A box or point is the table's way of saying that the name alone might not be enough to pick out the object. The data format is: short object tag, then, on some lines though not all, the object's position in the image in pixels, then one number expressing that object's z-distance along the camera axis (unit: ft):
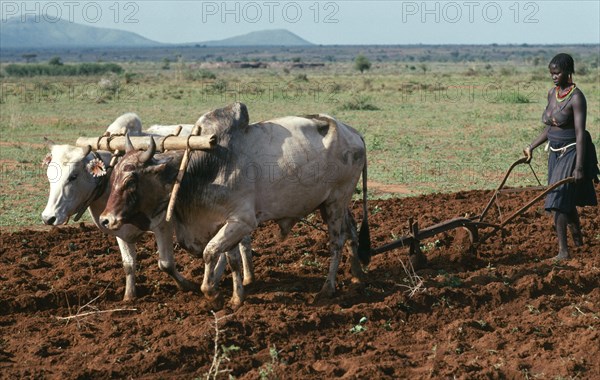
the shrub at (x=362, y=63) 451.33
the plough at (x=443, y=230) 51.86
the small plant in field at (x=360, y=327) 43.25
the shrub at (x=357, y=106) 177.74
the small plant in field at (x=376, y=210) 71.75
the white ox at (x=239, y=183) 45.62
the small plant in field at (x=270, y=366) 36.12
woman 51.81
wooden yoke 45.21
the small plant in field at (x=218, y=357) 35.78
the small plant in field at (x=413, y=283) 46.66
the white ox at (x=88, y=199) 47.88
